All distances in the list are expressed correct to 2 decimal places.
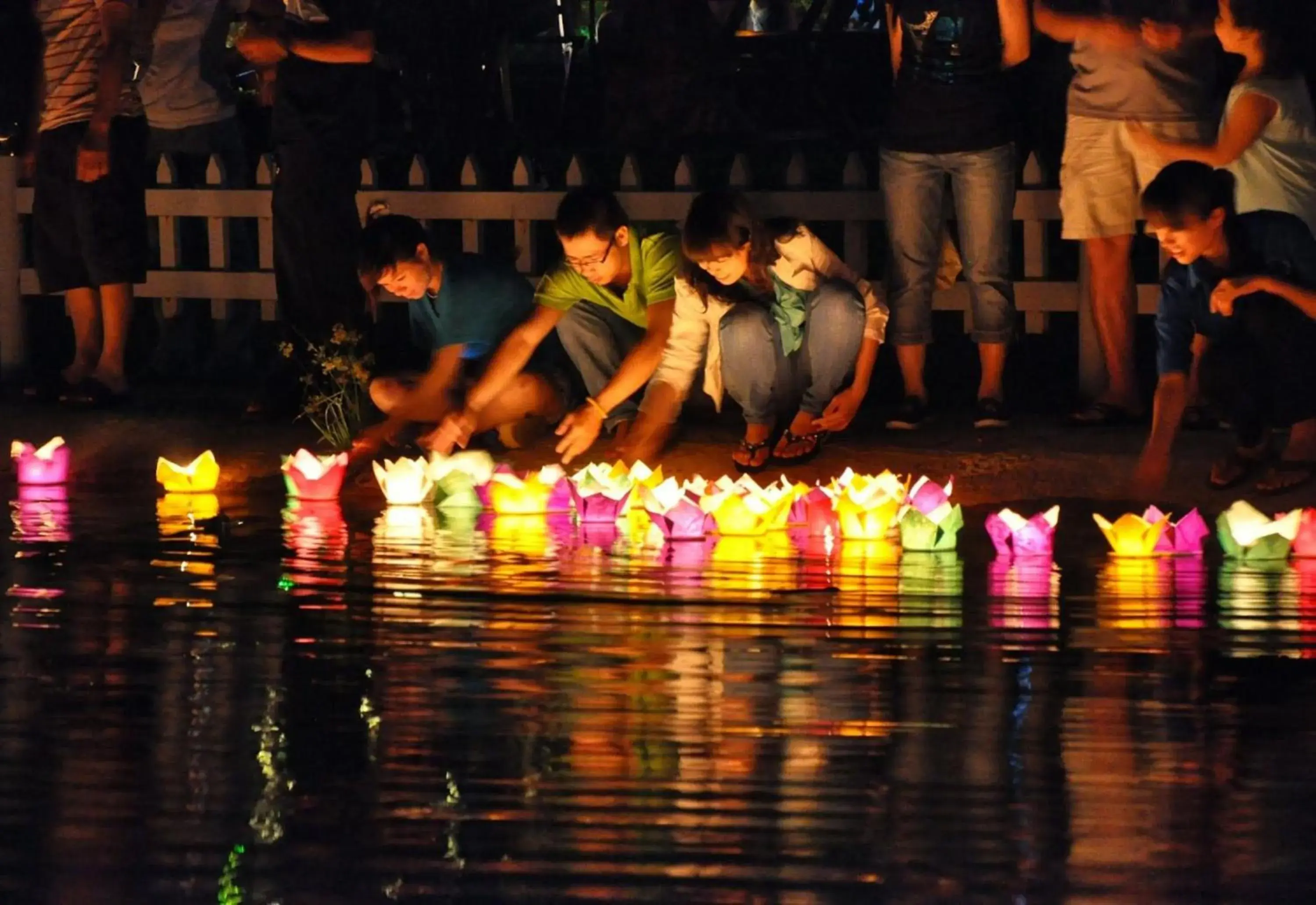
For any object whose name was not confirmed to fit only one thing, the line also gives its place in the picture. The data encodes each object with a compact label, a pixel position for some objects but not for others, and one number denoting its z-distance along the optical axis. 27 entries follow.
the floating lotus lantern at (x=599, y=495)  18.58
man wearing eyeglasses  20.12
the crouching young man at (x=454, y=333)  20.62
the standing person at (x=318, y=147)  22.84
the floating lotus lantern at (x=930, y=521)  17.19
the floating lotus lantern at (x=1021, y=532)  17.00
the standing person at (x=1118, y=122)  20.64
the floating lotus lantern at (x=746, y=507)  17.89
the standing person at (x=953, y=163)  20.94
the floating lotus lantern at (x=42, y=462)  21.14
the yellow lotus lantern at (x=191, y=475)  20.78
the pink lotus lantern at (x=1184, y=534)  17.00
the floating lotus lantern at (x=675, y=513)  17.83
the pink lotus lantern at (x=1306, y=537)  16.73
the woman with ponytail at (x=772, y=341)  20.16
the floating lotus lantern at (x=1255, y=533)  16.56
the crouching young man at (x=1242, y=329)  18.39
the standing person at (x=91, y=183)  23.64
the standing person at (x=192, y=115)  26.08
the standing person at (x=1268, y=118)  19.44
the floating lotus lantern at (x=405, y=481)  19.91
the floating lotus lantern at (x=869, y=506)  17.59
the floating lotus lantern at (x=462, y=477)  19.94
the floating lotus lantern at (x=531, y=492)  19.31
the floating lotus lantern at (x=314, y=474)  20.16
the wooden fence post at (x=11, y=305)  26.19
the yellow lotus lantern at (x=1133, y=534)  16.80
